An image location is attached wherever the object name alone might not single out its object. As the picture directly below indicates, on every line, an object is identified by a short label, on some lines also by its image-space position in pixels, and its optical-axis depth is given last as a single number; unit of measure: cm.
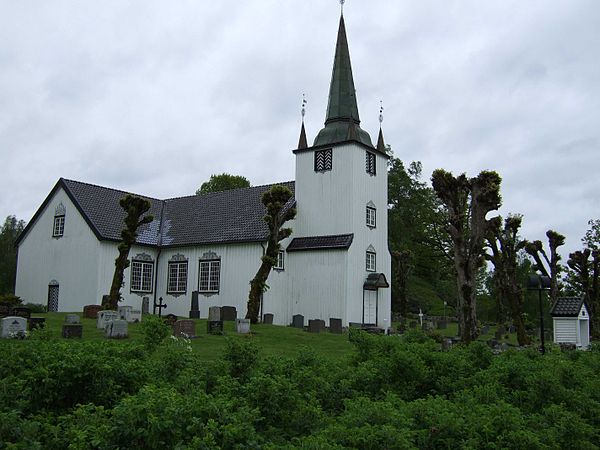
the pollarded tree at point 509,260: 2823
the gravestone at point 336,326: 2931
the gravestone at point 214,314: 2698
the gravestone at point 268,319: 3117
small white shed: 2942
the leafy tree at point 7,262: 4906
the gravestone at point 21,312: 2188
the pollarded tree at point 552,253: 3528
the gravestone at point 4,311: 2242
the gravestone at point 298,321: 3094
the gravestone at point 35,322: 2022
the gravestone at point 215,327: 2347
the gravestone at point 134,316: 2732
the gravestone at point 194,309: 3272
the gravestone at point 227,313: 3038
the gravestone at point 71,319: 2305
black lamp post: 2127
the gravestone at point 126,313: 2703
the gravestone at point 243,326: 2452
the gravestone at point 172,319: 2383
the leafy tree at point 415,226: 5519
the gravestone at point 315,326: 2794
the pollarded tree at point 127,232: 2830
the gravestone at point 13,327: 1792
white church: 3328
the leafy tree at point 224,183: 5703
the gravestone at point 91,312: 2852
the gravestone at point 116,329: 2033
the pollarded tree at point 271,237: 2831
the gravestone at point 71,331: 1928
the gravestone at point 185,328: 2175
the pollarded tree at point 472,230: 2300
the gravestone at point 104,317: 2320
